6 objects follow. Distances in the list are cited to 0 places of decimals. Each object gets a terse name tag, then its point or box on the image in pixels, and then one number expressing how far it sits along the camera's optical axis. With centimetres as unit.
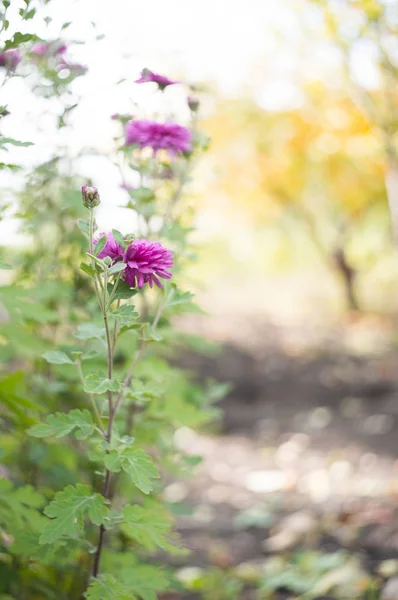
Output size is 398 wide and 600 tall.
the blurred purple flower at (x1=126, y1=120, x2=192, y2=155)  163
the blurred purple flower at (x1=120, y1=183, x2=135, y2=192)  171
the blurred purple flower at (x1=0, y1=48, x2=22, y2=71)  157
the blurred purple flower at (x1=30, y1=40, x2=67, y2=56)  168
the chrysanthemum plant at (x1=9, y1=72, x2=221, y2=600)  142
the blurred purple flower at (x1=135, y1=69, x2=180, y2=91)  163
